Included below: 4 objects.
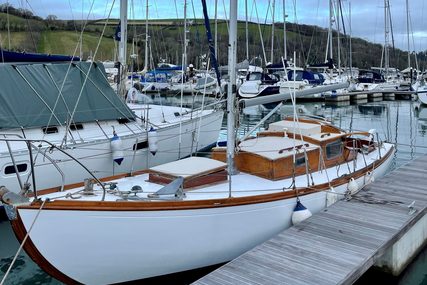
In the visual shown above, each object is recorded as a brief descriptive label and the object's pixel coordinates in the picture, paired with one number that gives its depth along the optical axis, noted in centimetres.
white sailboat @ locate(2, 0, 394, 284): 562
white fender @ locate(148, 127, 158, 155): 1119
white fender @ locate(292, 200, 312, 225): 730
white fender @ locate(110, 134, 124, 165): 1023
